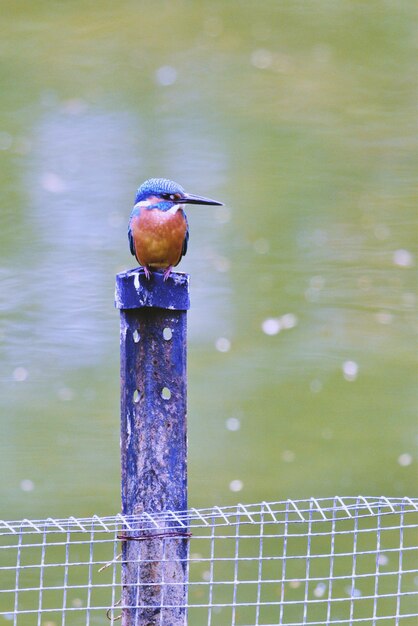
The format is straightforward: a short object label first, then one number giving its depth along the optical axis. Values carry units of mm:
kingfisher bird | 10066
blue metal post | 9927
